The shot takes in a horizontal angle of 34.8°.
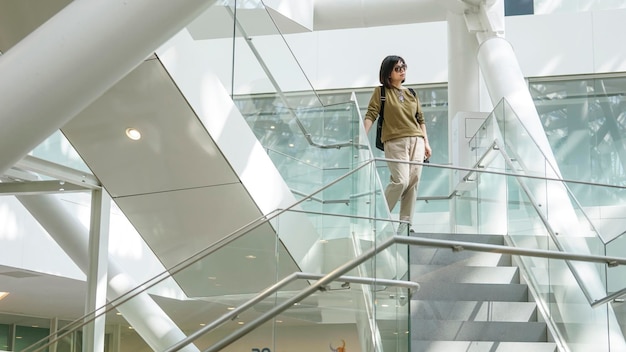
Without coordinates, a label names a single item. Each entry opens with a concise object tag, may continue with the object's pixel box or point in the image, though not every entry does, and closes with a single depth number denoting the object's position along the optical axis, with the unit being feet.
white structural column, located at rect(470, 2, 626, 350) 19.06
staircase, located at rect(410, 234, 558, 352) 21.33
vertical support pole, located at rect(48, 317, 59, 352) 64.53
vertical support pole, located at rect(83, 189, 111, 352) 30.37
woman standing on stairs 28.48
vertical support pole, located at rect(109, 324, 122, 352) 23.26
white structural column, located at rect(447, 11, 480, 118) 39.96
